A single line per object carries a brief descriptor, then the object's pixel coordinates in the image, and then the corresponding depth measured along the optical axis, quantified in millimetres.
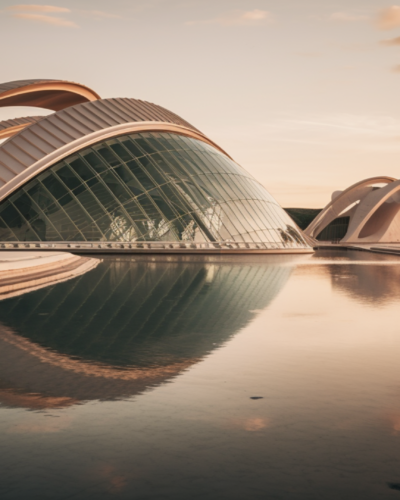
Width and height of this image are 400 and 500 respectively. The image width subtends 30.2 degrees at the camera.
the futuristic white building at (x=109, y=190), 35625
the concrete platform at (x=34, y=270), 15700
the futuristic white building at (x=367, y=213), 76875
